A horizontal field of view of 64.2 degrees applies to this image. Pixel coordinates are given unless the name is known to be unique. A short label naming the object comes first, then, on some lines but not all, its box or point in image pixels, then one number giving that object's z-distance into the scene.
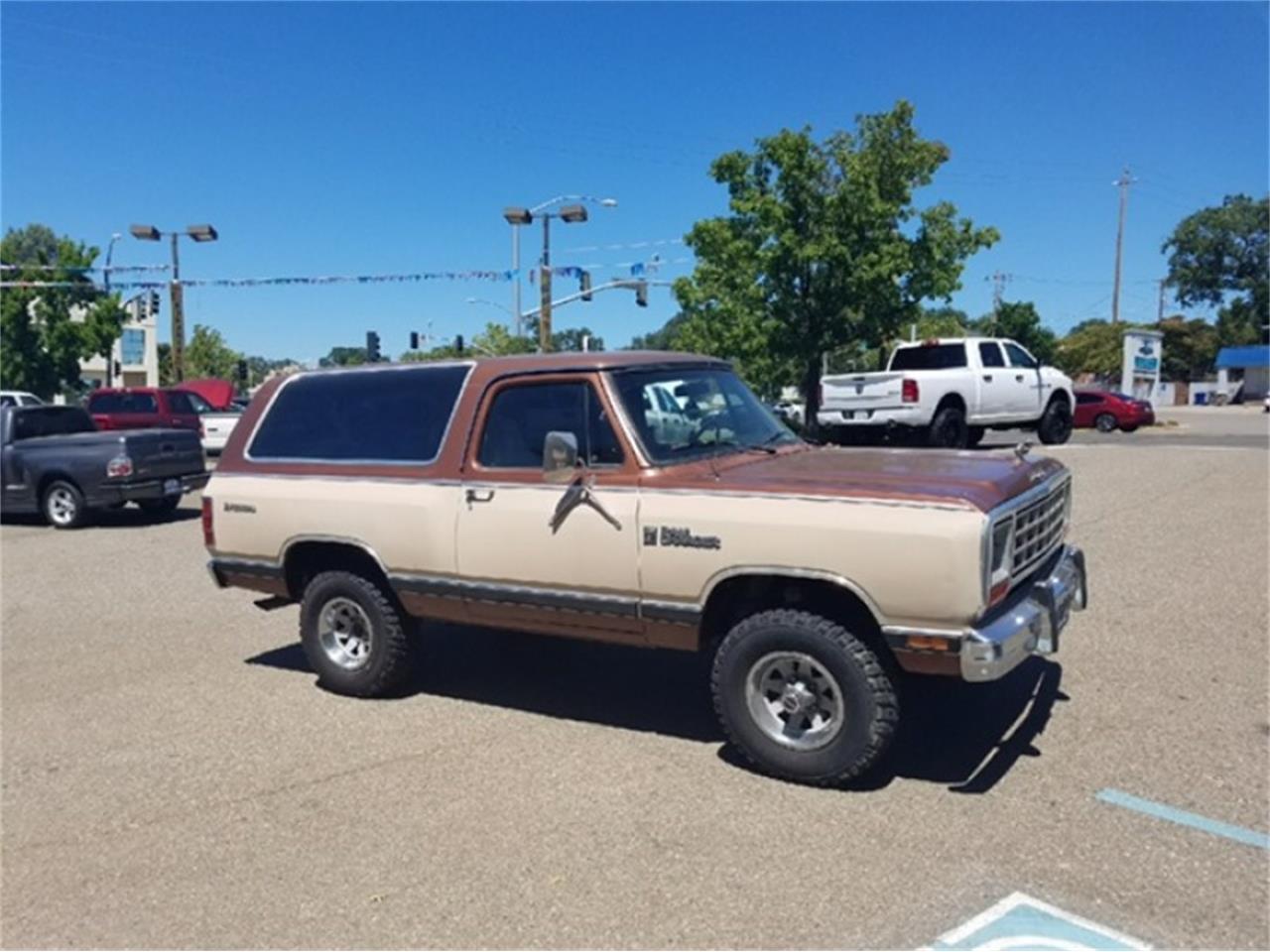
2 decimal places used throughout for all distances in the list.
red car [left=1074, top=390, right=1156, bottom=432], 33.34
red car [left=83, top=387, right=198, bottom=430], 22.27
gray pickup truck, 13.00
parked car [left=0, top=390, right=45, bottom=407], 21.14
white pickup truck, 16.11
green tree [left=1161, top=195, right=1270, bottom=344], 98.19
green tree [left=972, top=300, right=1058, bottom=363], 61.38
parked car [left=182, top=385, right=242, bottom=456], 21.14
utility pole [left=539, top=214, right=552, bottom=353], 27.31
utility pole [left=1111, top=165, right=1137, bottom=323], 66.31
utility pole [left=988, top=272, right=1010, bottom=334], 63.58
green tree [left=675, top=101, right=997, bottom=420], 22.62
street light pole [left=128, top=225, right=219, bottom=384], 30.19
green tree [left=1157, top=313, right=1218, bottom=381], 86.56
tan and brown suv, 4.22
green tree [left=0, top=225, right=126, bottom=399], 42.66
